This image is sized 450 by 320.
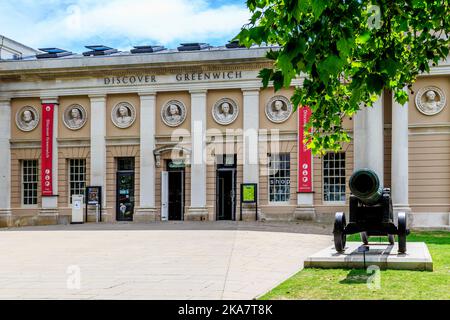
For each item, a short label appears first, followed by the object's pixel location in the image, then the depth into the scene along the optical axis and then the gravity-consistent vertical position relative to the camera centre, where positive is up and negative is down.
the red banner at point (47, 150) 32.09 +0.93
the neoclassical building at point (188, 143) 28.72 +1.23
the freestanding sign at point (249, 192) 29.91 -0.98
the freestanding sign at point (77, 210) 30.72 -1.84
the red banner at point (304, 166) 29.59 +0.15
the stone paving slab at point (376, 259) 11.13 -1.52
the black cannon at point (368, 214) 11.66 -0.80
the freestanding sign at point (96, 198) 31.33 -1.32
